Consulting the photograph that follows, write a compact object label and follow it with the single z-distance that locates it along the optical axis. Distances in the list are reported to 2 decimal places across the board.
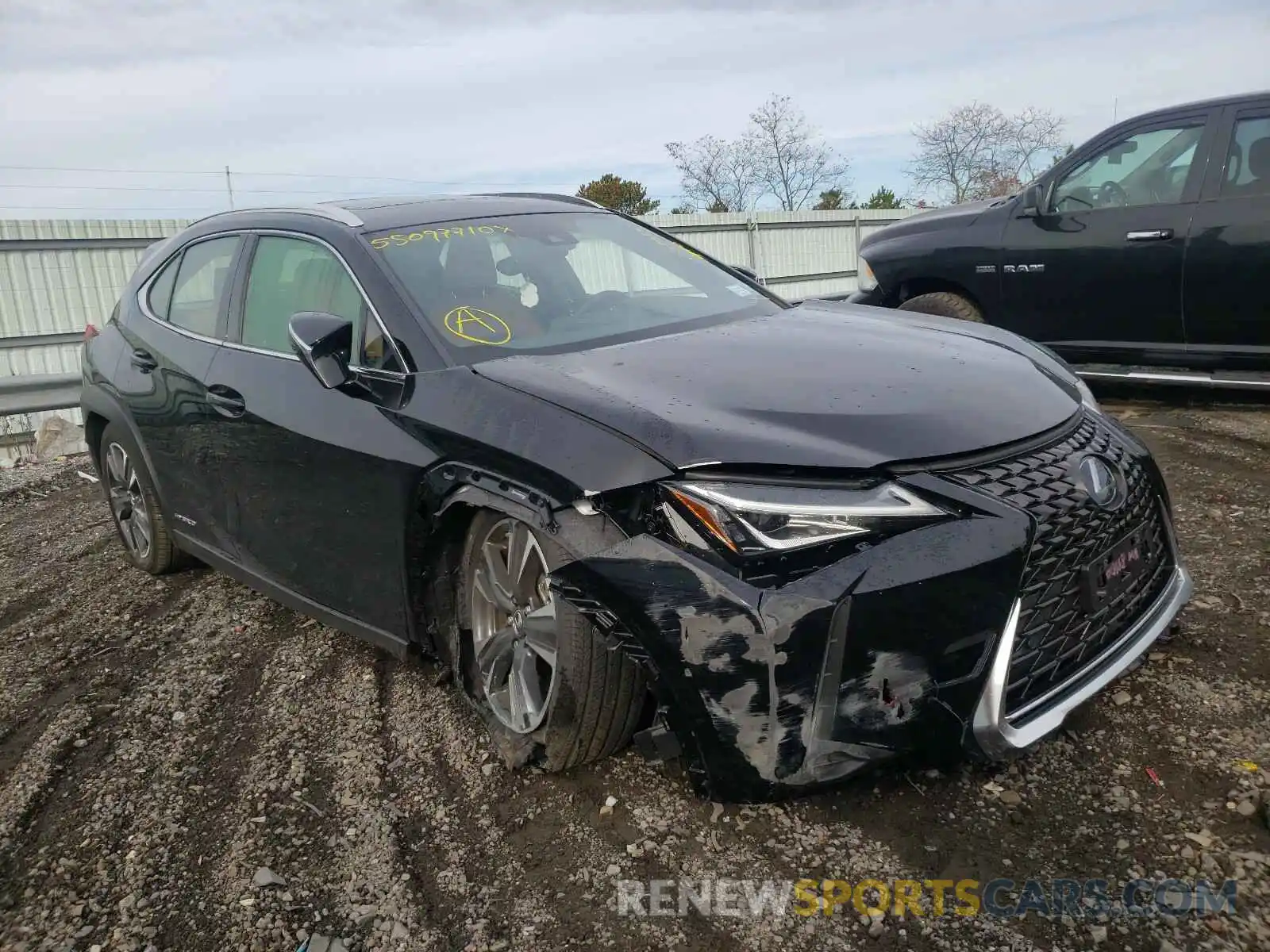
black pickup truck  5.73
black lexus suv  2.19
